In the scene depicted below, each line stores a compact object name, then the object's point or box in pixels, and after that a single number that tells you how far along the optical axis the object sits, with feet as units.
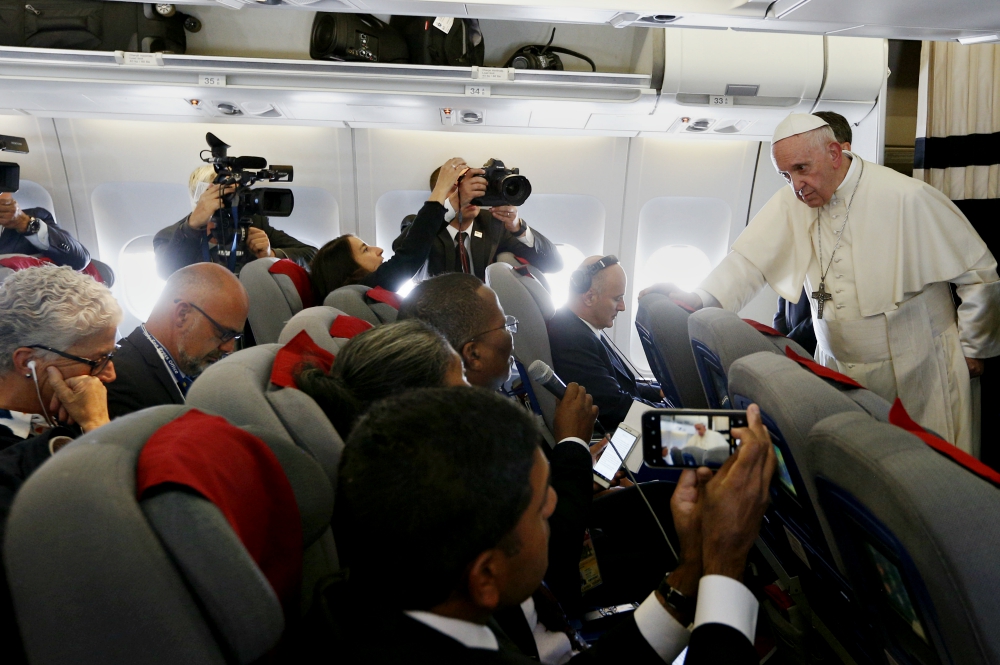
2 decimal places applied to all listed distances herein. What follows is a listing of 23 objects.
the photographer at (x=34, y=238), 14.12
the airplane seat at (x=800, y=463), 4.05
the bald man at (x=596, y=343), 10.00
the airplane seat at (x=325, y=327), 5.98
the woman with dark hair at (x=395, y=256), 11.48
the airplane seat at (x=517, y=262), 11.93
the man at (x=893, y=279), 8.66
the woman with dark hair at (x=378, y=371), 4.66
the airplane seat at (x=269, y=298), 10.05
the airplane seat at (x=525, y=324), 9.77
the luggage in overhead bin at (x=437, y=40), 14.67
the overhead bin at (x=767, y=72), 14.51
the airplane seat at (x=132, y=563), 2.33
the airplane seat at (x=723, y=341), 5.71
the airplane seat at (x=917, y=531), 2.68
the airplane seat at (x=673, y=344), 8.29
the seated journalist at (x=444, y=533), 2.87
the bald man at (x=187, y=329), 7.19
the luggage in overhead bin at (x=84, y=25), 14.20
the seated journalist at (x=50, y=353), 5.44
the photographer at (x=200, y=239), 11.81
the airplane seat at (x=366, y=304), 8.92
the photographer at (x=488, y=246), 14.76
